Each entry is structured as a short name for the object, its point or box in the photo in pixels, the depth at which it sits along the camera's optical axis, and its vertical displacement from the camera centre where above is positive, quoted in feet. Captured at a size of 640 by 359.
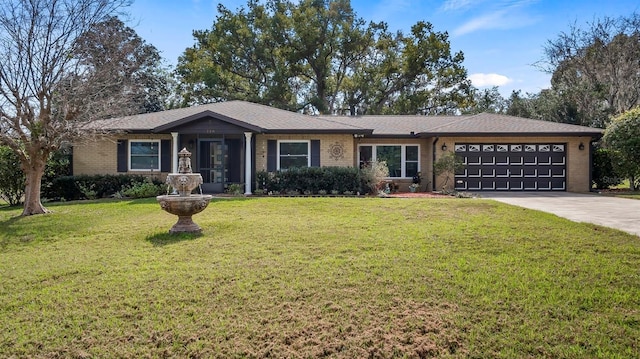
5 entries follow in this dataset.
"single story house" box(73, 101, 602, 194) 51.65 +3.53
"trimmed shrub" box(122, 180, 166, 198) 46.29 -2.09
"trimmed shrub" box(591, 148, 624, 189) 56.70 +0.24
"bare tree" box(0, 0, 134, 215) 34.68 +8.41
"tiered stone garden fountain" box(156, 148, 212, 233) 25.07 -1.86
